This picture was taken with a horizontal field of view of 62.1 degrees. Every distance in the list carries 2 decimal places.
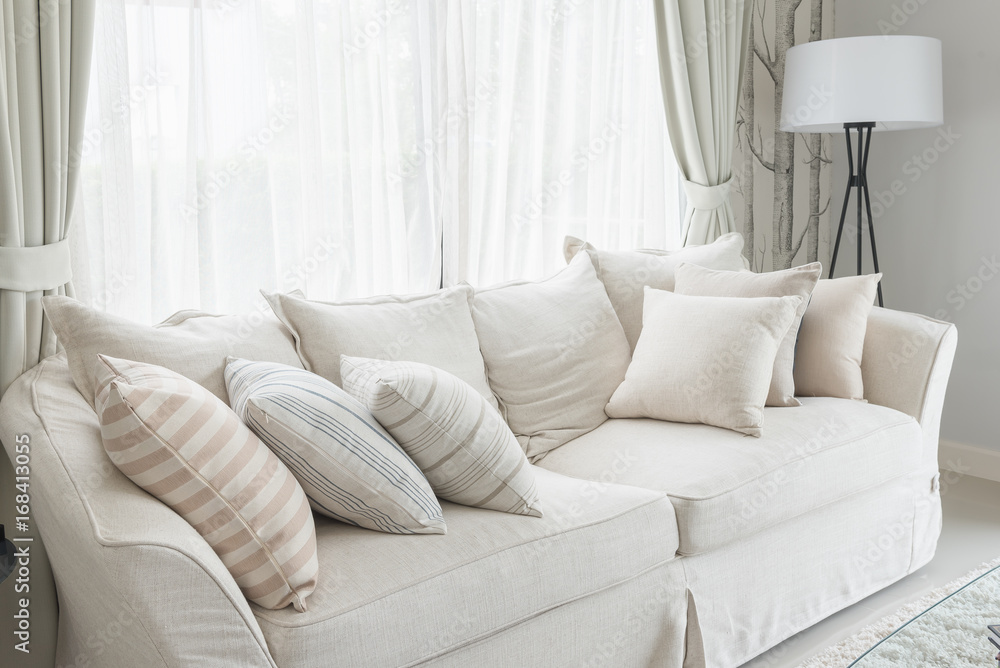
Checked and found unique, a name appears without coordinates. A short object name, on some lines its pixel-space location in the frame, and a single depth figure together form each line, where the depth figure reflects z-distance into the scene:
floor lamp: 2.92
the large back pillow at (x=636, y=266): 2.62
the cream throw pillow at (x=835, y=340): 2.49
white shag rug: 1.35
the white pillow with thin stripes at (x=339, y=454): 1.54
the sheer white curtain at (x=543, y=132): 2.68
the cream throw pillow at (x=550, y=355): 2.32
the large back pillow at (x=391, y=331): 2.01
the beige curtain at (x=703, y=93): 3.15
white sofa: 1.25
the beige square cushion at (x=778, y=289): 2.41
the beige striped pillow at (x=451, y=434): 1.64
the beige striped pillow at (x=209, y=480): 1.36
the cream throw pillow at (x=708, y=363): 2.21
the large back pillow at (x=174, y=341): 1.74
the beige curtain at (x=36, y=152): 1.80
